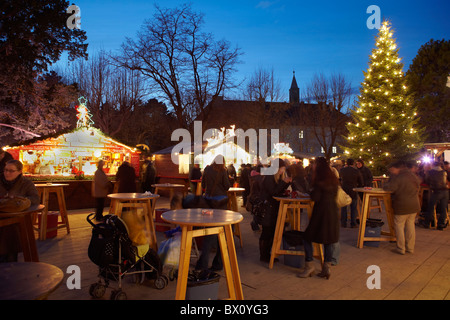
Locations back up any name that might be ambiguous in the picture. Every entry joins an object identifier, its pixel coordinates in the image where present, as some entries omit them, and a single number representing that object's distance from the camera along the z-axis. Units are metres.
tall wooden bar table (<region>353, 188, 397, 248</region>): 6.07
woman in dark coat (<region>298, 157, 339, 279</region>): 4.33
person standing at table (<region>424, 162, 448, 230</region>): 7.74
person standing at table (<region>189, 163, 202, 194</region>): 11.53
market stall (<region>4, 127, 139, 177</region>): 11.36
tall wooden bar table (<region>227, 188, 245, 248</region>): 7.43
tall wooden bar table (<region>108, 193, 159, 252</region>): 5.56
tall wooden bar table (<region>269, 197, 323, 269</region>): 4.79
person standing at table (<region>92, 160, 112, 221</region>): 7.67
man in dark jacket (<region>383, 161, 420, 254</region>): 5.68
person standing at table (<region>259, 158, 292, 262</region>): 5.14
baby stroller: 3.58
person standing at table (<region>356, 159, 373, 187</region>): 8.94
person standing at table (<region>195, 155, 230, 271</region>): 5.54
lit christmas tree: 15.02
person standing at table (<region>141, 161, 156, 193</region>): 10.54
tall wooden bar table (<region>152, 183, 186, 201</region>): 7.95
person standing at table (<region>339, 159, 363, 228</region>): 7.99
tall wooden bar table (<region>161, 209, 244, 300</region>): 3.09
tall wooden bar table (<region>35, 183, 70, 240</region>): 6.43
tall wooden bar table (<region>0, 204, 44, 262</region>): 3.40
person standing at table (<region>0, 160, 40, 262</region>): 3.54
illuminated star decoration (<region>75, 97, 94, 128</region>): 12.80
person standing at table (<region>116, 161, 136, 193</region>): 7.82
